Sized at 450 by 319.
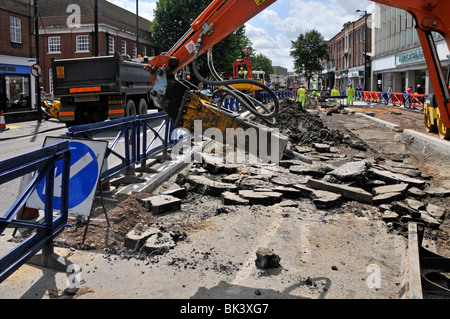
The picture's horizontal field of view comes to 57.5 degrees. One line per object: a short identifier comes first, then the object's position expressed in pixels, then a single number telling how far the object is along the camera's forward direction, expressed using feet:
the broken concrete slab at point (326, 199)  20.98
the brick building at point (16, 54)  84.07
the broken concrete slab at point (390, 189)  22.54
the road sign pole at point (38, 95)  66.64
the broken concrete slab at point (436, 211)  20.45
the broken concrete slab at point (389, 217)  19.22
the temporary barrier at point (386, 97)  119.85
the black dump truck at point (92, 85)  47.57
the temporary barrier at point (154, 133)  27.61
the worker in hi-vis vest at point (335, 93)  118.11
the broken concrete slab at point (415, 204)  20.79
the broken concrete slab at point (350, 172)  24.08
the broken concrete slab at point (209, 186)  22.59
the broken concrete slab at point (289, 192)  22.35
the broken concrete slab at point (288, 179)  23.95
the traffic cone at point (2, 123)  59.38
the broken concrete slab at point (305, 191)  22.53
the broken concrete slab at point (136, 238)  15.24
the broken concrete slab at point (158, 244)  14.92
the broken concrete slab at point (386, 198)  21.57
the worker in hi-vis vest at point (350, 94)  115.34
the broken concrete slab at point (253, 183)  23.35
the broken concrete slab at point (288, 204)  21.02
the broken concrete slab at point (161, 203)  19.60
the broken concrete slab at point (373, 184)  24.11
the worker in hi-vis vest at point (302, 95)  101.35
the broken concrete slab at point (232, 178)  24.79
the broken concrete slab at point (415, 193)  23.22
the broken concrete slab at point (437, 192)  23.98
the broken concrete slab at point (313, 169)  26.43
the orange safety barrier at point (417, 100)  94.58
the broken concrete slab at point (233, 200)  20.81
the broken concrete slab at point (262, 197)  21.06
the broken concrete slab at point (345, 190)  21.89
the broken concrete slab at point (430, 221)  19.17
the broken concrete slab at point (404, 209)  19.61
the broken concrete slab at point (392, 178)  24.72
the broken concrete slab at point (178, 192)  21.77
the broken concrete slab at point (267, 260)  13.69
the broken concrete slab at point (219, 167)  27.32
